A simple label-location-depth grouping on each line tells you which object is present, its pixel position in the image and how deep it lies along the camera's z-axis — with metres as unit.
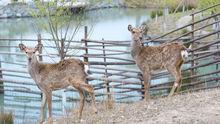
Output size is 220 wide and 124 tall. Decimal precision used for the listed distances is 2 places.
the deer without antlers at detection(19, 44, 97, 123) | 12.87
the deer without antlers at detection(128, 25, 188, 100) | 14.81
